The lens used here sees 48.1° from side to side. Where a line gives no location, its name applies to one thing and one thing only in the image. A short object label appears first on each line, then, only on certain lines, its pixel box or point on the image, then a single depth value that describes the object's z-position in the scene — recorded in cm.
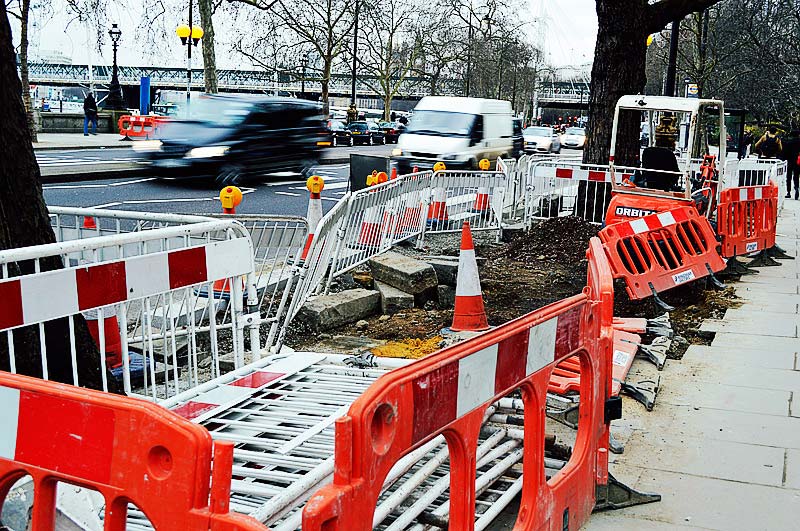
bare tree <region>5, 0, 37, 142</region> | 2992
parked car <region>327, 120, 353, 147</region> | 5162
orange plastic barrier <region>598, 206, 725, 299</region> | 941
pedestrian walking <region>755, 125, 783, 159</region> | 2628
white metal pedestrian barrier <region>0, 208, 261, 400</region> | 374
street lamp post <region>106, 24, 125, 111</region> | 4497
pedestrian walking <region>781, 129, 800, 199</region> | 2375
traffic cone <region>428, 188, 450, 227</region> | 1300
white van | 2231
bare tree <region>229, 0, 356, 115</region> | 6372
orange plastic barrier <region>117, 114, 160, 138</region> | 3839
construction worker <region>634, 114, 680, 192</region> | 1303
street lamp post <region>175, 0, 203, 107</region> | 3427
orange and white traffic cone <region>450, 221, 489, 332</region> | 793
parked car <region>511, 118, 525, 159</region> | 2556
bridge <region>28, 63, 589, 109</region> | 10031
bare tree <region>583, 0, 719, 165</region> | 1569
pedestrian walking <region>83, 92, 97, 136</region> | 4059
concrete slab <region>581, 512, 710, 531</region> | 436
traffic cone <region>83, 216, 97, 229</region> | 724
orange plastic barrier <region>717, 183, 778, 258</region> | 1202
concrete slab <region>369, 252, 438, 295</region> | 926
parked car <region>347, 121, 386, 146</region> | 5438
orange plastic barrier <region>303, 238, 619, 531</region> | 222
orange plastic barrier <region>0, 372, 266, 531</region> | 194
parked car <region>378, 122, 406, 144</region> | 5722
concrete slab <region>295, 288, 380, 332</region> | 813
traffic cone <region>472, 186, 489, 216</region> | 1413
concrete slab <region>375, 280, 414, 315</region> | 906
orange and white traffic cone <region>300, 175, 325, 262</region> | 1022
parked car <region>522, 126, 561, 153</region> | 4475
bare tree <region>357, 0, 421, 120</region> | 7188
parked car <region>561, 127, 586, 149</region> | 5469
